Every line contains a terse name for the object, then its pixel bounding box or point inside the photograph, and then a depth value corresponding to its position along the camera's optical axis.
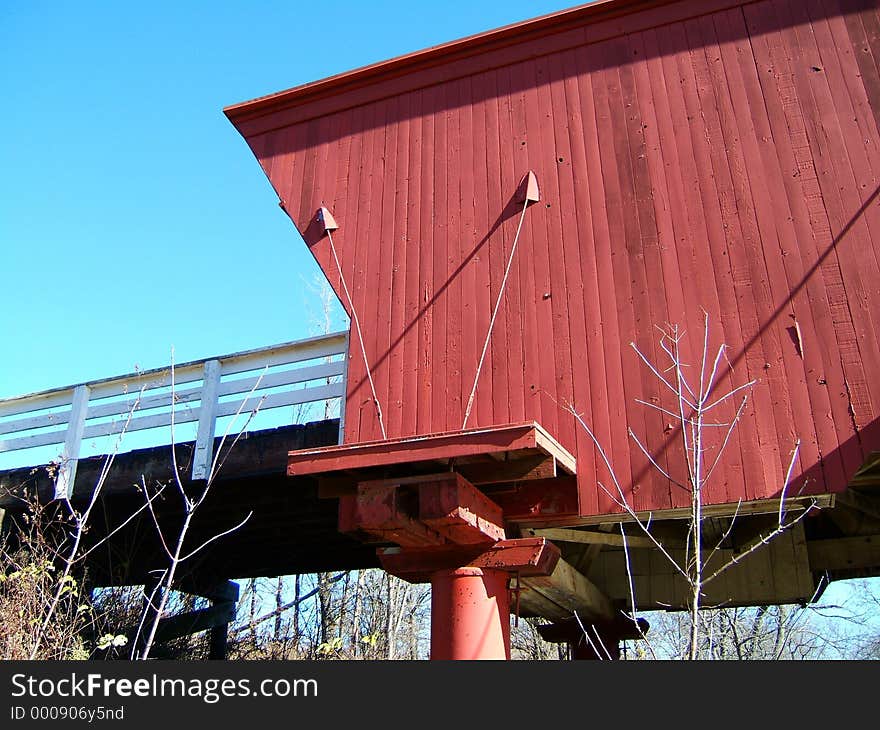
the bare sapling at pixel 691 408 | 5.29
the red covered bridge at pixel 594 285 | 5.28
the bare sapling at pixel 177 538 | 4.69
